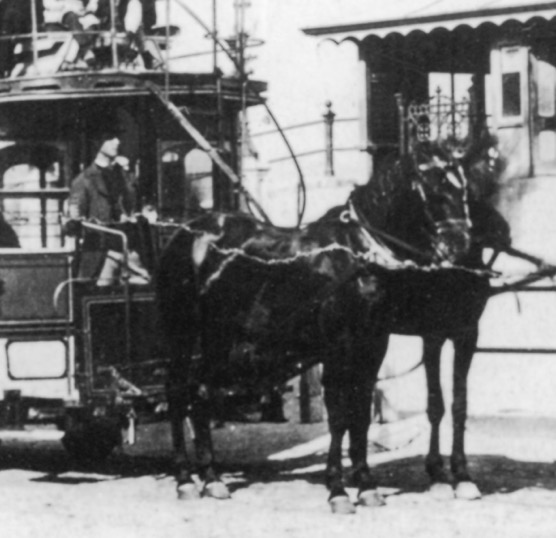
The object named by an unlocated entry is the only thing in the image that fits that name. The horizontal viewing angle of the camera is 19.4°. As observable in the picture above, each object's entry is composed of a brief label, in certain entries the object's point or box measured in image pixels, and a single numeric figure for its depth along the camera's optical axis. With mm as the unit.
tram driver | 11602
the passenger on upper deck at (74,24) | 12266
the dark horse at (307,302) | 10219
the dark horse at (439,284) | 10266
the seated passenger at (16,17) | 13508
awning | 15781
